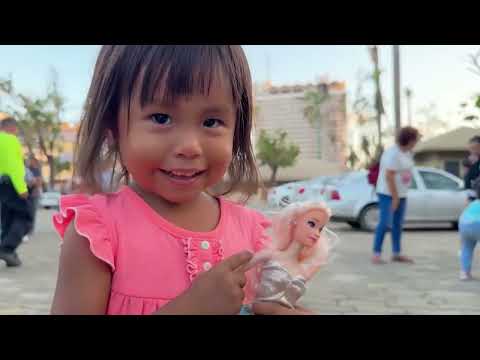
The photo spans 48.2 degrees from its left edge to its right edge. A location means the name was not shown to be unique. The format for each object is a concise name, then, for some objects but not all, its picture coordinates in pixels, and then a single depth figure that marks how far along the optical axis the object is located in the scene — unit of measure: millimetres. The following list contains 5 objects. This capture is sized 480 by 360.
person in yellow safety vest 5117
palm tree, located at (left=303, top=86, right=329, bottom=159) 19906
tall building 15622
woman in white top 5574
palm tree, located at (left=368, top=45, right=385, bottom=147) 18397
